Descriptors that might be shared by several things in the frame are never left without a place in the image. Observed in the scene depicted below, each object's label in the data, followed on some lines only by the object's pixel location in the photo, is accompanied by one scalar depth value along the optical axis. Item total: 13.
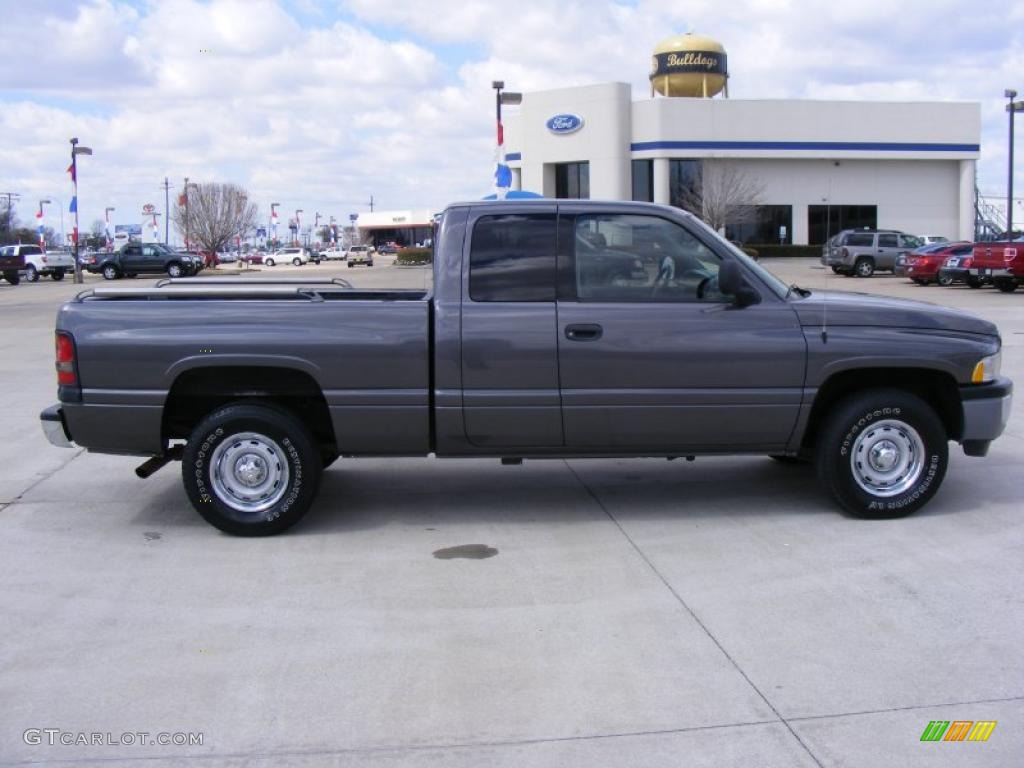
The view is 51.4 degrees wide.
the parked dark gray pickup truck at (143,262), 53.72
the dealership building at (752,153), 56.03
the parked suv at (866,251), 40.06
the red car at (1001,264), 27.97
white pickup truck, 53.59
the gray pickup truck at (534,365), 6.20
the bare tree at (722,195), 54.44
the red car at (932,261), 33.25
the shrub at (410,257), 67.05
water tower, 57.59
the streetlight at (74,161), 47.97
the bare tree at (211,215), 78.38
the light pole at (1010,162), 39.57
